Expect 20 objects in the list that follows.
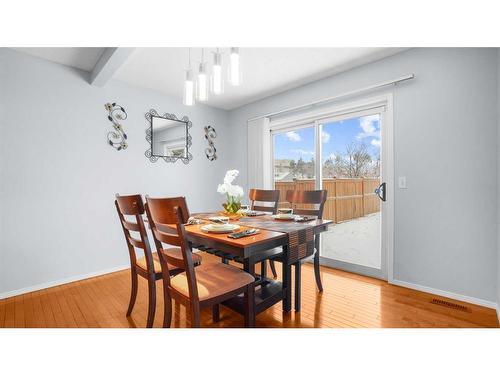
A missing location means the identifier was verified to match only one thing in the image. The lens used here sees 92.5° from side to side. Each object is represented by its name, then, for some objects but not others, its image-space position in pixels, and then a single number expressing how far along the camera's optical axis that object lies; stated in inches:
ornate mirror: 134.0
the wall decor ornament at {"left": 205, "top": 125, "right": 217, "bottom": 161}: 160.8
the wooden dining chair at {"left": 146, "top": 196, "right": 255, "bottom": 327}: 48.3
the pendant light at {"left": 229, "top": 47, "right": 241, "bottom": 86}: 63.1
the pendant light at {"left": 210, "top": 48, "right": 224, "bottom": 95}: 66.2
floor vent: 79.0
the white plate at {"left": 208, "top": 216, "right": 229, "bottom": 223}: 77.4
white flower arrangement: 79.6
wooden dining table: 53.4
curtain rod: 94.3
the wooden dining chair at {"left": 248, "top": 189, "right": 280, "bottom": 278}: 107.0
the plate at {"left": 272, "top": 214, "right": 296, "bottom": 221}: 82.5
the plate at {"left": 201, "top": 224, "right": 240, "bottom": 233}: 60.6
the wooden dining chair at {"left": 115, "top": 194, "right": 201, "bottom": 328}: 63.4
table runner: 64.6
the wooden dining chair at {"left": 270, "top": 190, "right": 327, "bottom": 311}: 92.5
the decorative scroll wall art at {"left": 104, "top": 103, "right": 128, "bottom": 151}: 118.6
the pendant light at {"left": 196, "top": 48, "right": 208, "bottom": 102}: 71.2
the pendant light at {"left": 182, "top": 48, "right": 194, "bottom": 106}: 73.7
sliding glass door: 109.3
